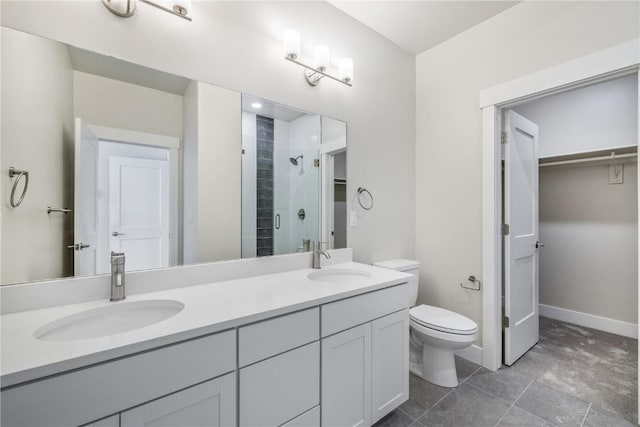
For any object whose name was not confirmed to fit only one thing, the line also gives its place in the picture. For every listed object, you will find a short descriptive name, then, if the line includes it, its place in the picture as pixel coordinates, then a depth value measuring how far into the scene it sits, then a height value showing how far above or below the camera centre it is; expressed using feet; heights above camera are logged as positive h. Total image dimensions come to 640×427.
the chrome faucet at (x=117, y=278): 3.56 -0.83
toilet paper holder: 6.97 -1.82
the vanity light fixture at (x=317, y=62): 5.17 +3.14
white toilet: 5.74 -2.69
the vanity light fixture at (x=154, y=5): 3.77 +2.98
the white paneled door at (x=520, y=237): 6.83 -0.63
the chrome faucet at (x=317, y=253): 5.80 -0.84
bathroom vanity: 2.25 -1.54
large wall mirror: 3.28 +0.73
